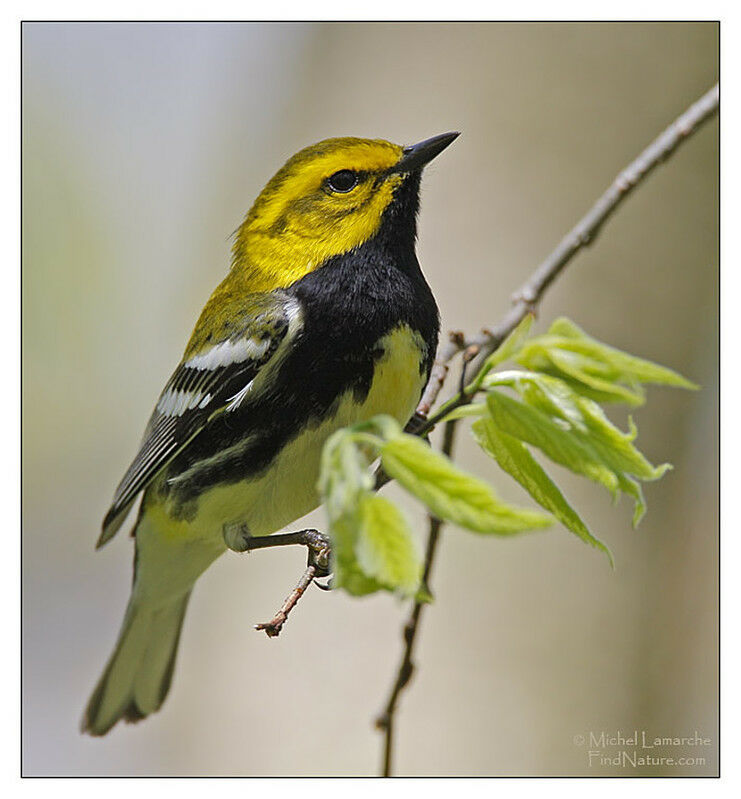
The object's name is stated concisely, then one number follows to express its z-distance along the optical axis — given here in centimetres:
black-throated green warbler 233
